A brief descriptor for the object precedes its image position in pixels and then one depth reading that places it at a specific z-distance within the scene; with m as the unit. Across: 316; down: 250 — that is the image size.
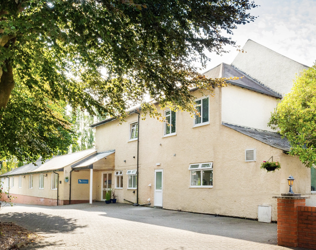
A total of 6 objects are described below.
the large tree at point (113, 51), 6.46
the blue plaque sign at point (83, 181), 25.59
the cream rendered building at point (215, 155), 13.69
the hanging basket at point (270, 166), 11.09
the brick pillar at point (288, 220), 7.53
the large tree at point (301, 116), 12.43
